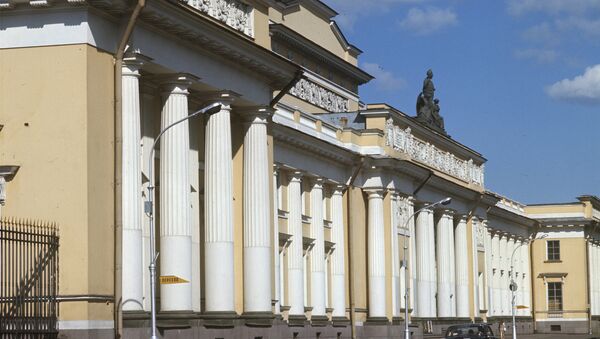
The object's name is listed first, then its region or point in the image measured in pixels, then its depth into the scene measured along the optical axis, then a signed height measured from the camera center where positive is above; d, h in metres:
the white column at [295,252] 53.09 +2.17
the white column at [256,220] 39.44 +2.59
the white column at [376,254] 61.06 +2.33
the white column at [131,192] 31.23 +2.77
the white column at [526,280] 104.39 +1.73
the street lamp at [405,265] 55.58 +1.78
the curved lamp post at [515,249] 96.35 +4.04
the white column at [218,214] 37.34 +2.64
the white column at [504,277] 94.44 +1.81
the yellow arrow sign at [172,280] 30.22 +0.63
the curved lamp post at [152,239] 29.55 +1.56
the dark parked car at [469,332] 51.03 -1.17
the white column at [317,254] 56.50 +2.19
